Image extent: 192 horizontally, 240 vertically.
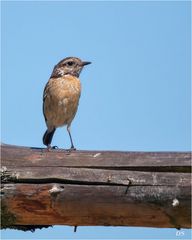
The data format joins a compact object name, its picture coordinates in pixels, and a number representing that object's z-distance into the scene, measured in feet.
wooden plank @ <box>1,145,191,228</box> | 24.76
